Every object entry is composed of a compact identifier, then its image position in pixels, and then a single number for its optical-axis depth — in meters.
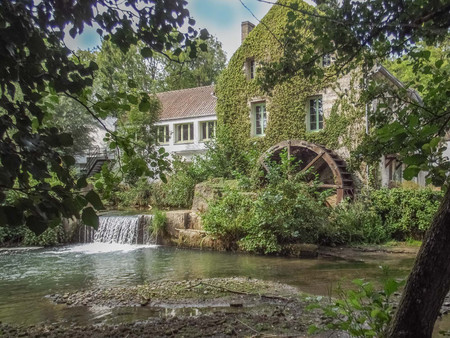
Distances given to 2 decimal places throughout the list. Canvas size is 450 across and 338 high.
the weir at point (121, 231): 12.12
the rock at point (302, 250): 9.01
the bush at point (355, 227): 10.28
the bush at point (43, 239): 11.50
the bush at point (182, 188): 16.77
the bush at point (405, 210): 10.16
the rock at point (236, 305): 4.68
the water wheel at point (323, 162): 13.08
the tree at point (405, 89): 1.55
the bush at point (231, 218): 9.90
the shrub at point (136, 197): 18.42
